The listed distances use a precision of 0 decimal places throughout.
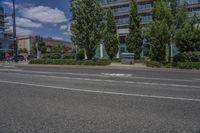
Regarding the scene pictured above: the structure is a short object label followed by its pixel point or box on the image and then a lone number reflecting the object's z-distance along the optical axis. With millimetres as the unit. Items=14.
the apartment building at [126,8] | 31176
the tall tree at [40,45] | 51664
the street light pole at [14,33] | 21909
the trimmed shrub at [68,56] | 23901
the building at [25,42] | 68777
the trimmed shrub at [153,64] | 14288
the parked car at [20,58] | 31334
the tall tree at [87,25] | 17582
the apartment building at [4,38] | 54066
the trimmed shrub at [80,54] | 23152
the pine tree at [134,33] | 19681
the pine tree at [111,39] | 20891
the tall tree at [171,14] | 13562
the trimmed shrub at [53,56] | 22937
